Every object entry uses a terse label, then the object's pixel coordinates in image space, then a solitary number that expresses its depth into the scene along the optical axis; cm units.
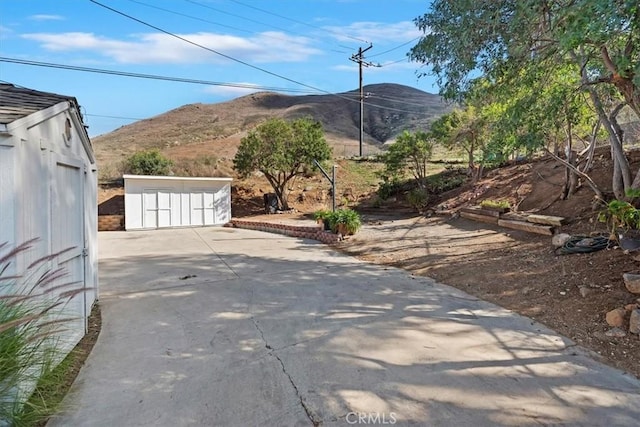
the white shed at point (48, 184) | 229
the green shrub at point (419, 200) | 1328
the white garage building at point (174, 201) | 1462
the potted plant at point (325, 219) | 1064
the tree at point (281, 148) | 1535
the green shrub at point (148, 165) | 1803
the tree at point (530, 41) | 305
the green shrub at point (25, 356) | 191
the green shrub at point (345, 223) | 1012
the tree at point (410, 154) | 1352
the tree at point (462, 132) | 1201
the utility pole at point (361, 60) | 2425
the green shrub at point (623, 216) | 488
